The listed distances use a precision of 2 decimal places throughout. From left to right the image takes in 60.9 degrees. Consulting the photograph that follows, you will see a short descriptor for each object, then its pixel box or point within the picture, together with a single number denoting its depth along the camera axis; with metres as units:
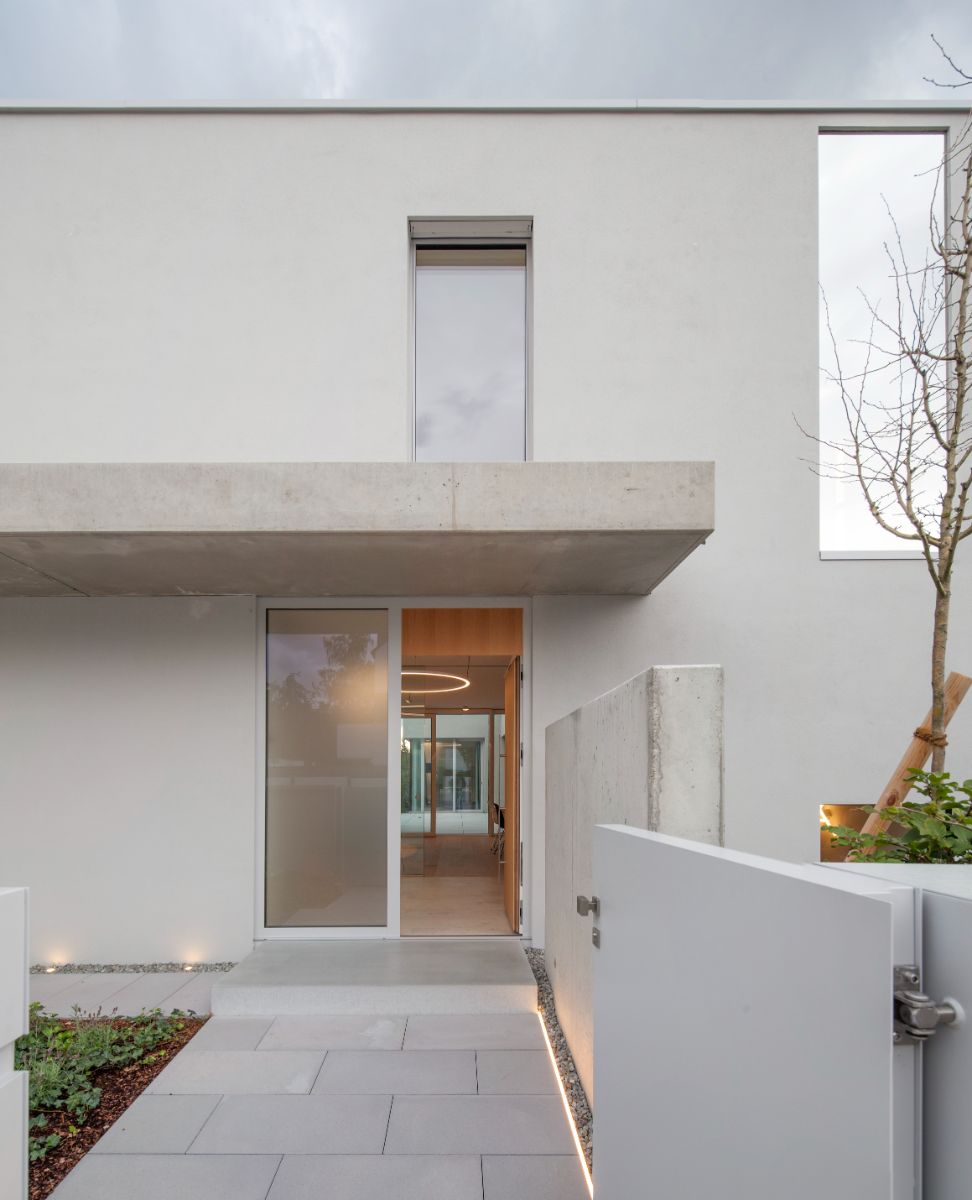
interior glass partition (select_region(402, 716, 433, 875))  14.08
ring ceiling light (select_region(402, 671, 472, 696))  12.02
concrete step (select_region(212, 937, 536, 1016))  5.14
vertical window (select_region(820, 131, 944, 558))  6.29
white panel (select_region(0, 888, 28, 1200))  2.54
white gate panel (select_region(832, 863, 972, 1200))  1.03
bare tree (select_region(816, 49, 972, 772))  6.02
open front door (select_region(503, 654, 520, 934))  6.79
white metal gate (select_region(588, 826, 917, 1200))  1.11
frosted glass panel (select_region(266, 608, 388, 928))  6.32
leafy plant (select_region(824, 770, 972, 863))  2.72
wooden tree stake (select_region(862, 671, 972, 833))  3.77
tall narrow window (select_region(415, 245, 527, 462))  6.70
